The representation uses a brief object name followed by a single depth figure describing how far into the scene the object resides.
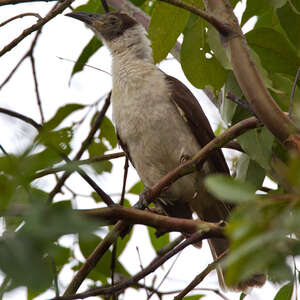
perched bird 8.45
